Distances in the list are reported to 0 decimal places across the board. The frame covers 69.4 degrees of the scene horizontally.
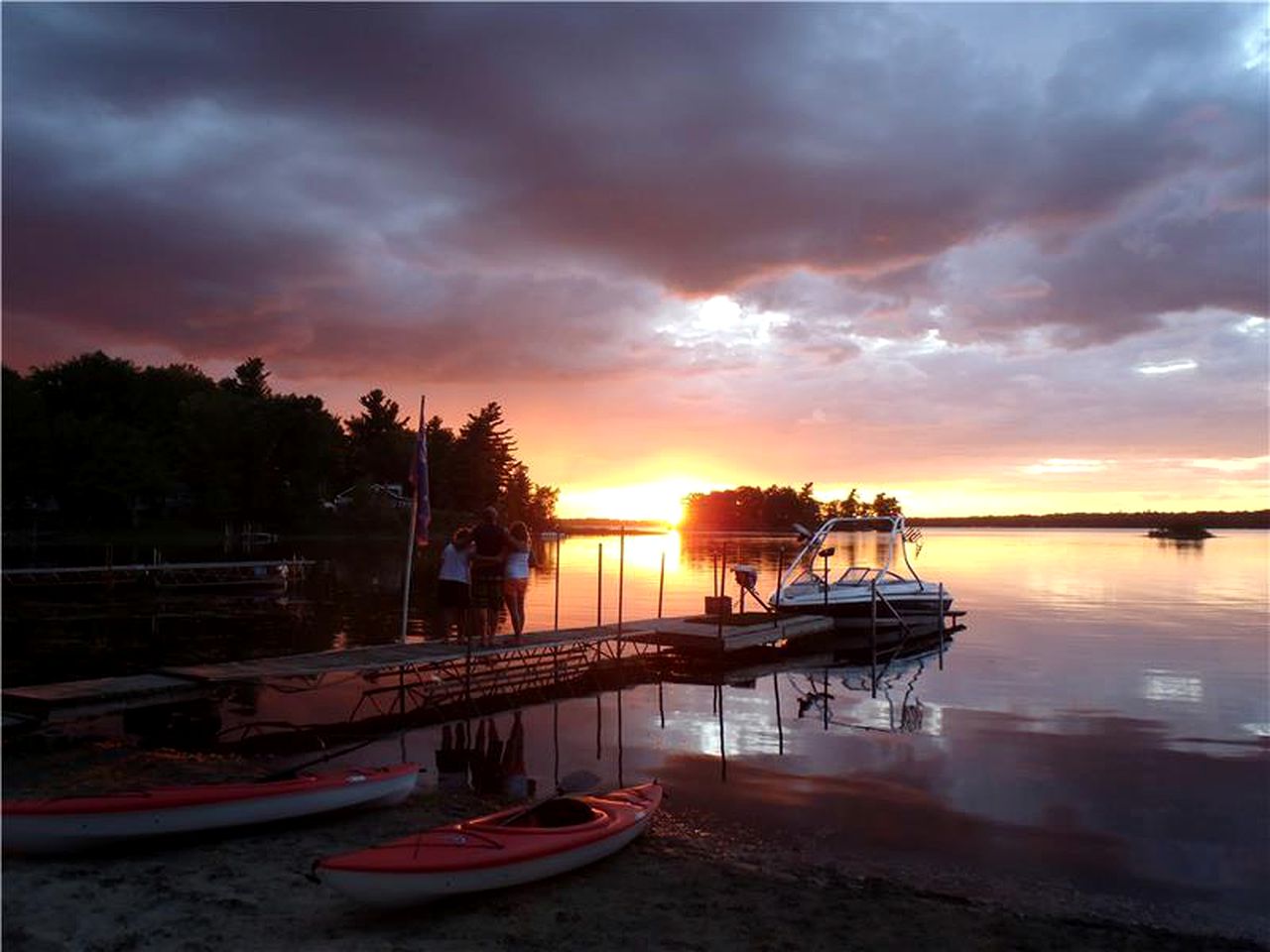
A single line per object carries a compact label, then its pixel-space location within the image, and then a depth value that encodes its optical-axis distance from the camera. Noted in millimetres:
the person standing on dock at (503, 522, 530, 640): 17844
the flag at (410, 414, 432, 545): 18969
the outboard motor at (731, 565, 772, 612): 27297
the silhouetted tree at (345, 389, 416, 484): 117588
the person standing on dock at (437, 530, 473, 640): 17547
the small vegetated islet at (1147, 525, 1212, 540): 167500
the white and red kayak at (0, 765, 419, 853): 8445
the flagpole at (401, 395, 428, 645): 18859
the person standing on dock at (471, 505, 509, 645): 18016
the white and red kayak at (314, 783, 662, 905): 7352
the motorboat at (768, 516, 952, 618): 31406
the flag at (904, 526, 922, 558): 33388
